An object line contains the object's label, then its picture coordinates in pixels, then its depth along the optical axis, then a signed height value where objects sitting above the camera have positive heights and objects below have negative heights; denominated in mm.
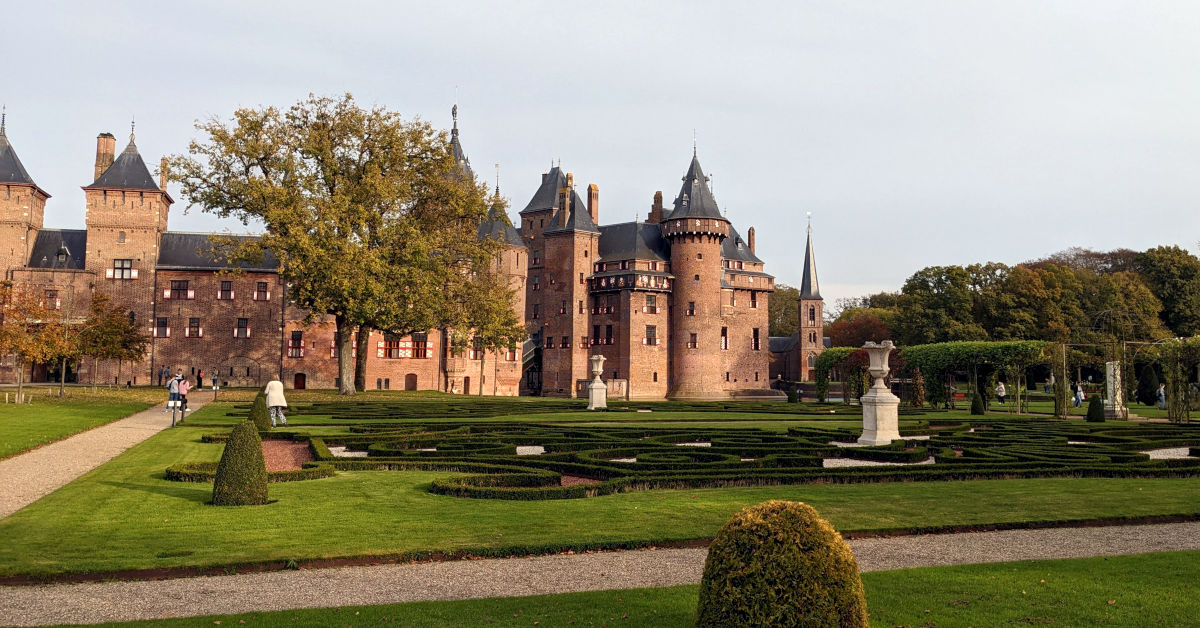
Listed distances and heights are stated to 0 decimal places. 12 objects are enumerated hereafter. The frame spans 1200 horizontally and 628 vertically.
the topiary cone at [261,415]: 21812 -998
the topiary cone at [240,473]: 11055 -1203
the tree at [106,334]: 40375 +1813
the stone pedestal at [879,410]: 19266 -681
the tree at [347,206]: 37031 +7265
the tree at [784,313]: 102812 +7411
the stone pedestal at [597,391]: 34988 -561
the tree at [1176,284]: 66188 +7144
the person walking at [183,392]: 25484 -499
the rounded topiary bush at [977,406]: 35281 -1063
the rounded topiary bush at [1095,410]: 29188 -994
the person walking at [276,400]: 23828 -664
